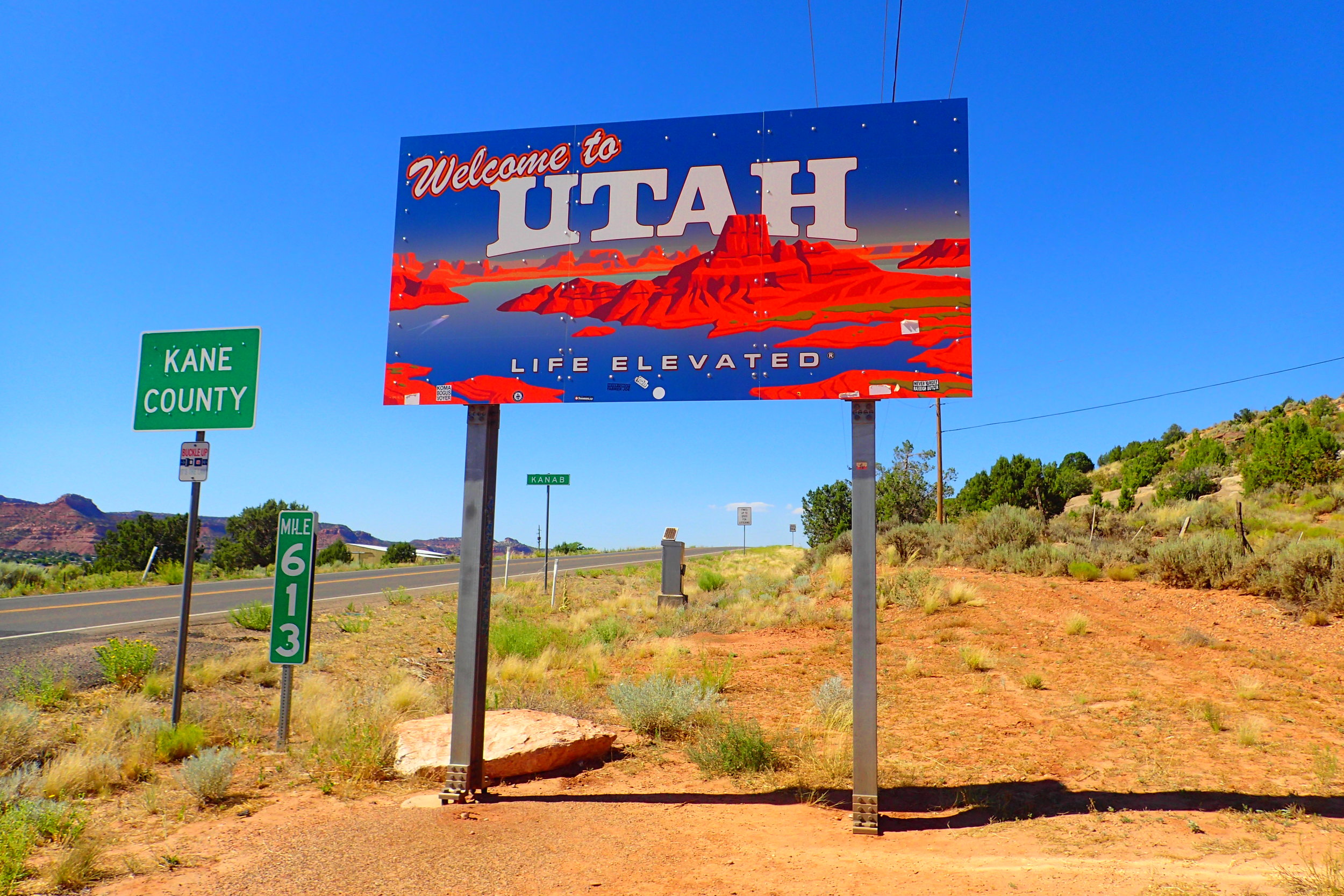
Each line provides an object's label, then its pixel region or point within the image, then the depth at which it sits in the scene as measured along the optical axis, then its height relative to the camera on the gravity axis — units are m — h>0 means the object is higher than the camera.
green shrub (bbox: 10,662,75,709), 7.80 -1.57
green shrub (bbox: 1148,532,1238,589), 17.50 -0.11
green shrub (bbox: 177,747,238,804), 6.01 -1.81
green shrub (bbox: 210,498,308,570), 44.28 -0.17
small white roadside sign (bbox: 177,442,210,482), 7.70 +0.69
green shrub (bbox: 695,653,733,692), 11.10 -1.86
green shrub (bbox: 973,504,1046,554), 23.09 +0.63
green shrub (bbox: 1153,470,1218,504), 34.16 +2.98
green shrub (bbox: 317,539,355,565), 38.28 -0.75
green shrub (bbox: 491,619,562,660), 13.13 -1.64
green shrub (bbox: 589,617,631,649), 15.34 -1.70
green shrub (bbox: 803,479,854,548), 39.75 +1.89
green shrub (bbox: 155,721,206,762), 6.98 -1.81
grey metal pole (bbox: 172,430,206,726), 7.34 -0.64
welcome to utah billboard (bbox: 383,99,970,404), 5.96 +2.25
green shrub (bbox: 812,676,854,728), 8.95 -1.81
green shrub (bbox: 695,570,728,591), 25.81 -1.13
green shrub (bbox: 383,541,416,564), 41.03 -0.69
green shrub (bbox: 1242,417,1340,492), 29.36 +3.85
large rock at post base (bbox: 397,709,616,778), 6.84 -1.77
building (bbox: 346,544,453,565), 42.12 -0.90
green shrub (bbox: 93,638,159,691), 8.87 -1.44
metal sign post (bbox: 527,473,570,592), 20.36 +1.62
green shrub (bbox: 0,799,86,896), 4.43 -1.80
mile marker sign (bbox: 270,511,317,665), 7.45 -0.49
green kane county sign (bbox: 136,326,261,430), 7.66 +1.49
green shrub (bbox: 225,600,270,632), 13.75 -1.40
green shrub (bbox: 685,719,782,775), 7.24 -1.90
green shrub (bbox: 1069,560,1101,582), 19.50 -0.43
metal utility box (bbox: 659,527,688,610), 20.55 -0.71
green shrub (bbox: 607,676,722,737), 8.61 -1.77
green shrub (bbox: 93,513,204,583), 37.03 -0.37
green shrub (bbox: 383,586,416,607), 19.20 -1.41
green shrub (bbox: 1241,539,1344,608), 14.99 -0.26
